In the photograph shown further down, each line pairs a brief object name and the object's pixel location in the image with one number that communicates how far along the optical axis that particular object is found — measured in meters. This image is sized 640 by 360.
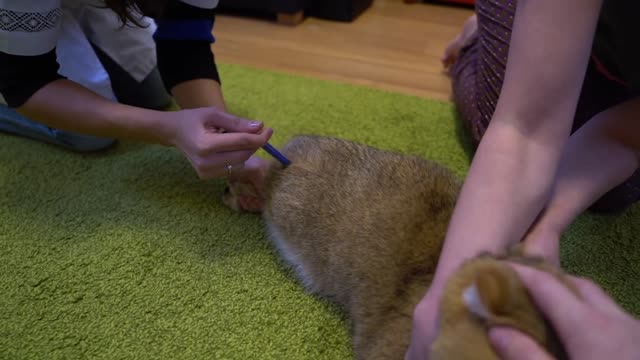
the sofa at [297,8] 1.98
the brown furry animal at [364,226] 0.72
